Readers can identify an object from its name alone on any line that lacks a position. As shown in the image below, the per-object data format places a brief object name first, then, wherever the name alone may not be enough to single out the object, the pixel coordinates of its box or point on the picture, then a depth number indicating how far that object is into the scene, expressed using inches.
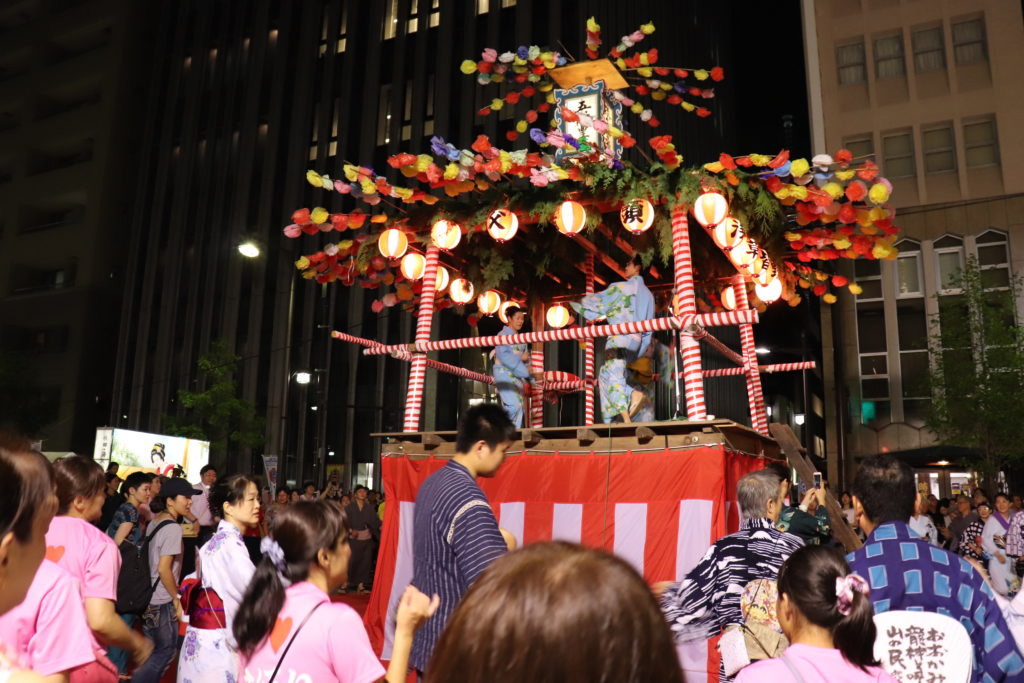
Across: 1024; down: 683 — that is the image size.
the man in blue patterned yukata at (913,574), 120.0
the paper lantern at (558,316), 430.0
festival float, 266.4
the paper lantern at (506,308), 426.3
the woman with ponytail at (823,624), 91.4
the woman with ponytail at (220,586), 134.1
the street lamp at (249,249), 663.6
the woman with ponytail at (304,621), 93.8
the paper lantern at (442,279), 382.0
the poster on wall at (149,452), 735.1
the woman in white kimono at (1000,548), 426.3
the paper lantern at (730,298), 372.2
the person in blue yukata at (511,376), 375.9
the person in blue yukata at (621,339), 330.3
